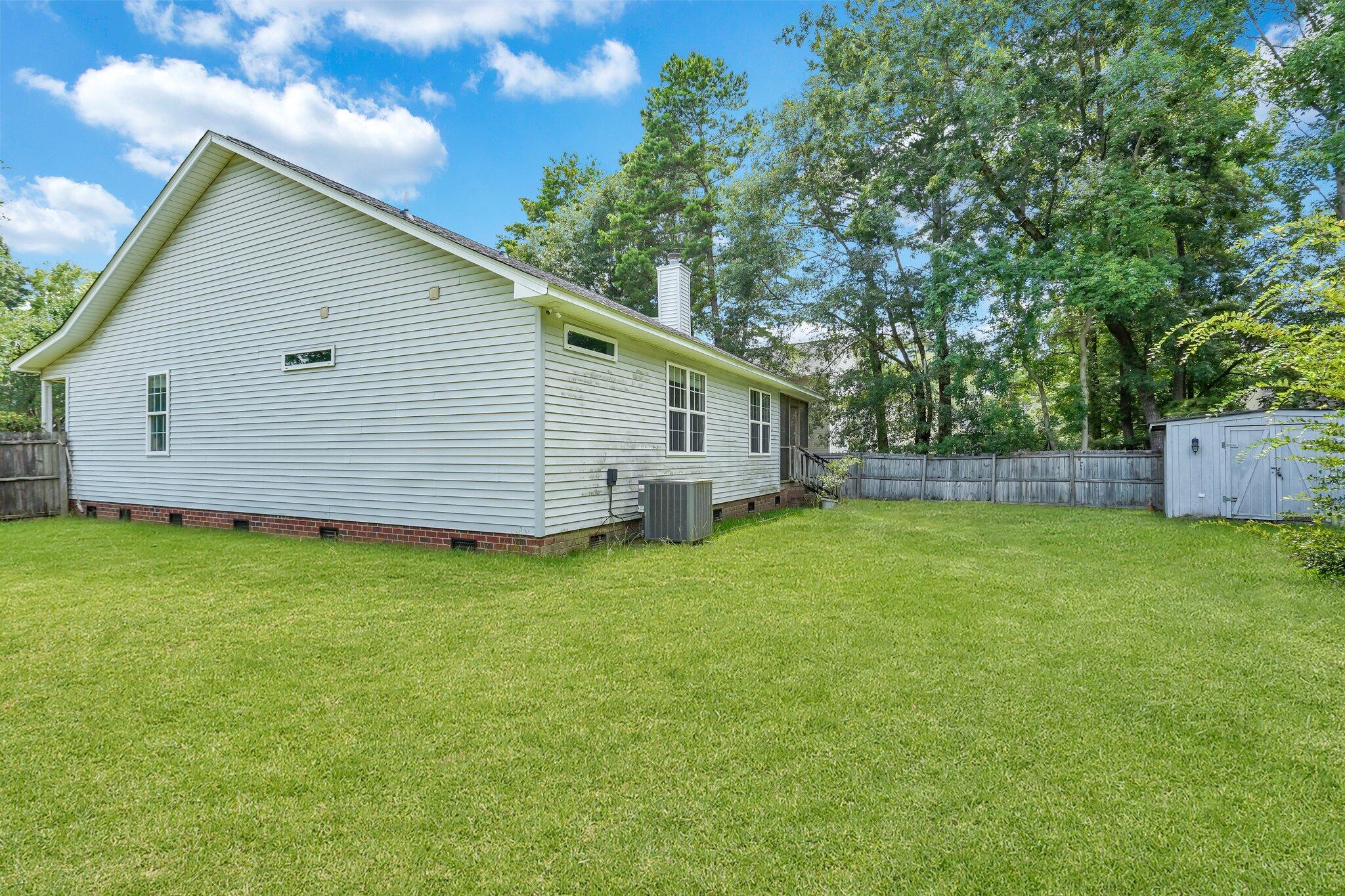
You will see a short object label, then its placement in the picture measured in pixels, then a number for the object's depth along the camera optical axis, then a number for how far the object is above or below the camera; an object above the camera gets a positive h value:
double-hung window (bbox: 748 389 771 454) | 12.95 +0.44
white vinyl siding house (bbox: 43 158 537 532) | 7.02 +1.09
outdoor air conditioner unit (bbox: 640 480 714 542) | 8.03 -0.96
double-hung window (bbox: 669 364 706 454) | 9.77 +0.58
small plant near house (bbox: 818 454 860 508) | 13.89 -0.93
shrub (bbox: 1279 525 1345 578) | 5.55 -1.13
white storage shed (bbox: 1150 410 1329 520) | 9.62 -0.62
